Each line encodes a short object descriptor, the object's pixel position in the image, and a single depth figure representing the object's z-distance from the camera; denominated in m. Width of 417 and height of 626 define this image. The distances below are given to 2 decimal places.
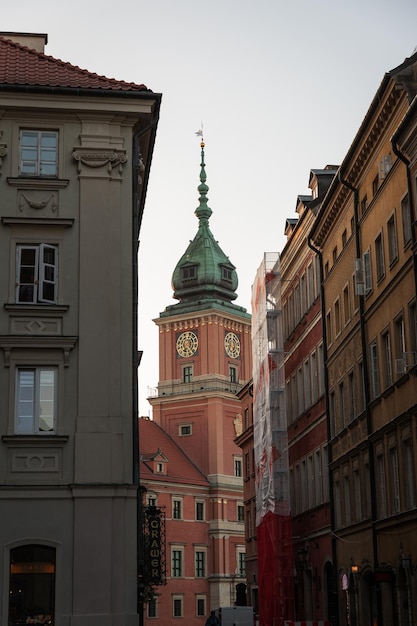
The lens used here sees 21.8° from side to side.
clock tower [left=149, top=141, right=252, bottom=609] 94.69
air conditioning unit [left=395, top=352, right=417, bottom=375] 26.34
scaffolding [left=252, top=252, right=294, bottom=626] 40.90
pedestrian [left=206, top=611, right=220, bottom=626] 42.03
